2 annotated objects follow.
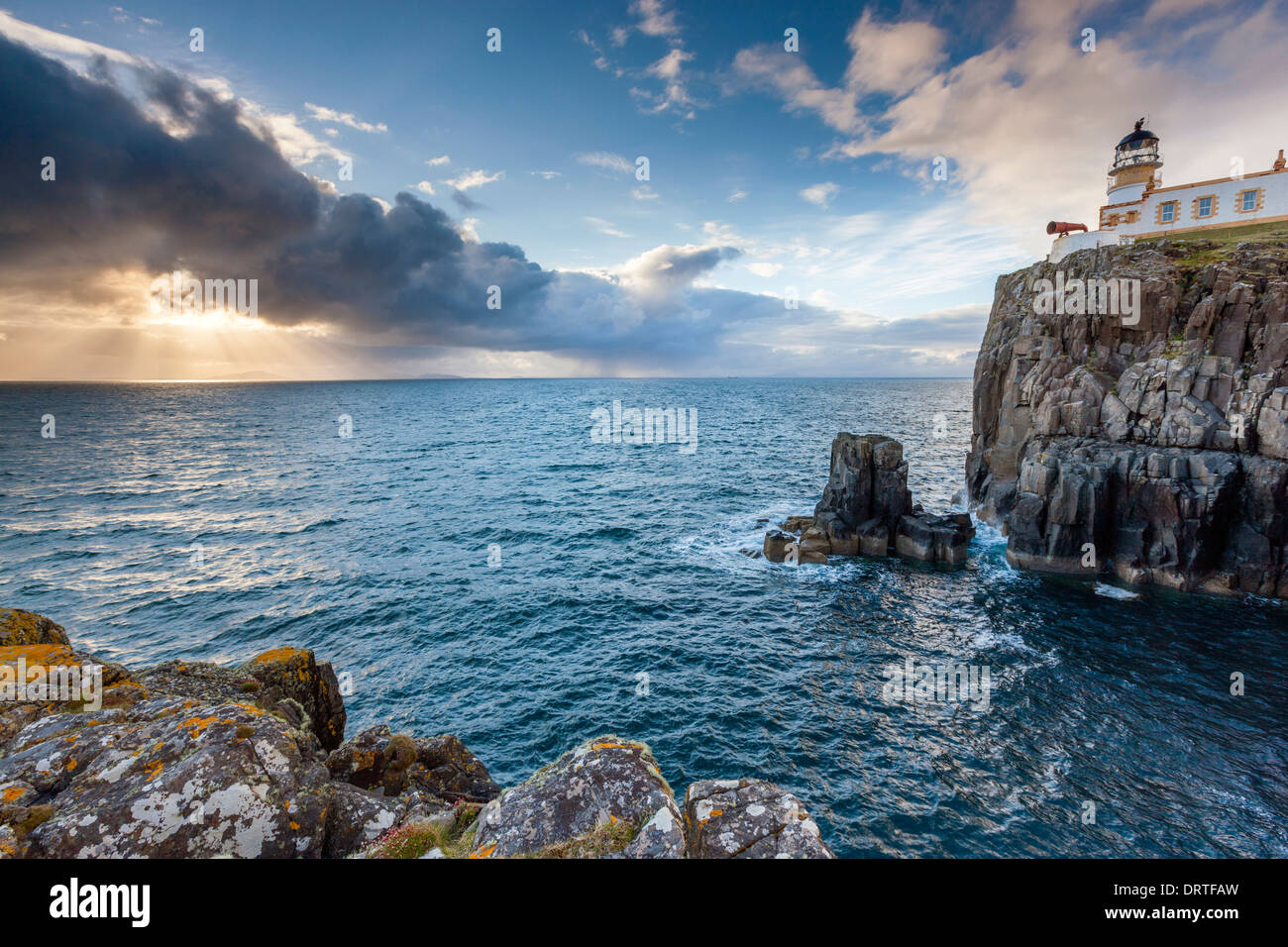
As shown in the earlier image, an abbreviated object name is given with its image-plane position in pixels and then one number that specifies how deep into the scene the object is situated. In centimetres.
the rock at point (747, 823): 522
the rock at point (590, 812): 564
